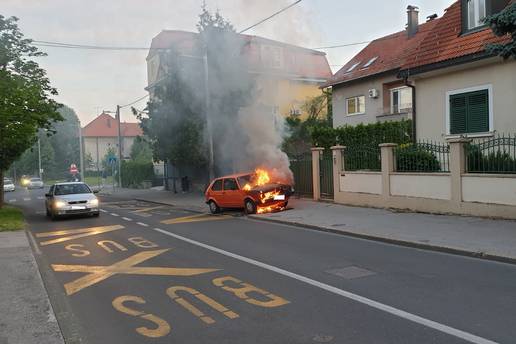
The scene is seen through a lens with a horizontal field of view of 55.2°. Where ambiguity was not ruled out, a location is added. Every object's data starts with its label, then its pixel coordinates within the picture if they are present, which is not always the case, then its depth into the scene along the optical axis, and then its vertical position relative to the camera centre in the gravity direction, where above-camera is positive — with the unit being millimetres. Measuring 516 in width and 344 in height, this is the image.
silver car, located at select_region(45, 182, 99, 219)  16719 -1194
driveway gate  19234 -601
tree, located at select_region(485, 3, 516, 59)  9227 +2400
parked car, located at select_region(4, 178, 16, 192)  51938 -2085
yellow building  19234 +3897
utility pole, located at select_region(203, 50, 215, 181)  20748 +2064
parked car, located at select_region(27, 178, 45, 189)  57344 -2022
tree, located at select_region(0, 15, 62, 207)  16719 +2505
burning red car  16000 -1086
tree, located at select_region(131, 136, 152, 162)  56663 +1643
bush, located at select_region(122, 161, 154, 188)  40875 -789
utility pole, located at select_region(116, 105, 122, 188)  36731 -514
